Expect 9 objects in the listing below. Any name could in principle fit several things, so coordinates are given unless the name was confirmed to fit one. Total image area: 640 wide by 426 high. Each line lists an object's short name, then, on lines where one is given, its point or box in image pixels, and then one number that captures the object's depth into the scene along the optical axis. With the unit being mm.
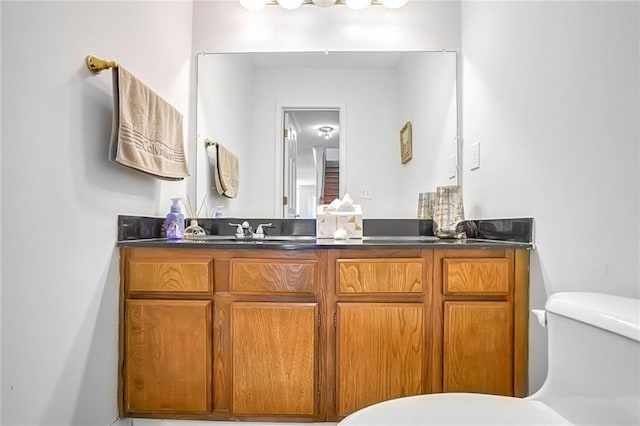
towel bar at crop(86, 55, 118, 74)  1132
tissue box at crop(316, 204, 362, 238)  1696
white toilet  665
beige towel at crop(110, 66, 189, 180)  1189
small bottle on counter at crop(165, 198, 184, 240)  1585
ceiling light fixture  1845
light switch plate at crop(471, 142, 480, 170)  1677
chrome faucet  1797
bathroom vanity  1239
